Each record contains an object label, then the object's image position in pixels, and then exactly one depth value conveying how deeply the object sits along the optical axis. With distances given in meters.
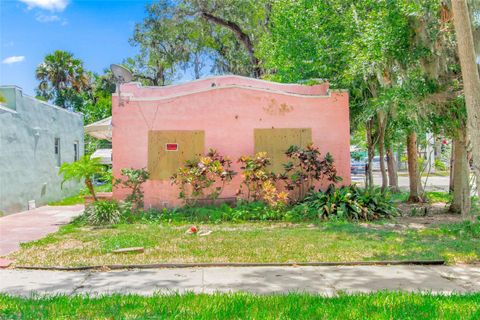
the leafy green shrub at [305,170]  10.56
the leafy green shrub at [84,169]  10.48
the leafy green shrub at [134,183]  10.55
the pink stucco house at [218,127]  11.00
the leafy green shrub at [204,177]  10.40
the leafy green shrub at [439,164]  22.64
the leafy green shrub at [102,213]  9.82
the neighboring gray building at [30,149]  11.91
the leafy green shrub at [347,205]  9.78
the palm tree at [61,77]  30.42
